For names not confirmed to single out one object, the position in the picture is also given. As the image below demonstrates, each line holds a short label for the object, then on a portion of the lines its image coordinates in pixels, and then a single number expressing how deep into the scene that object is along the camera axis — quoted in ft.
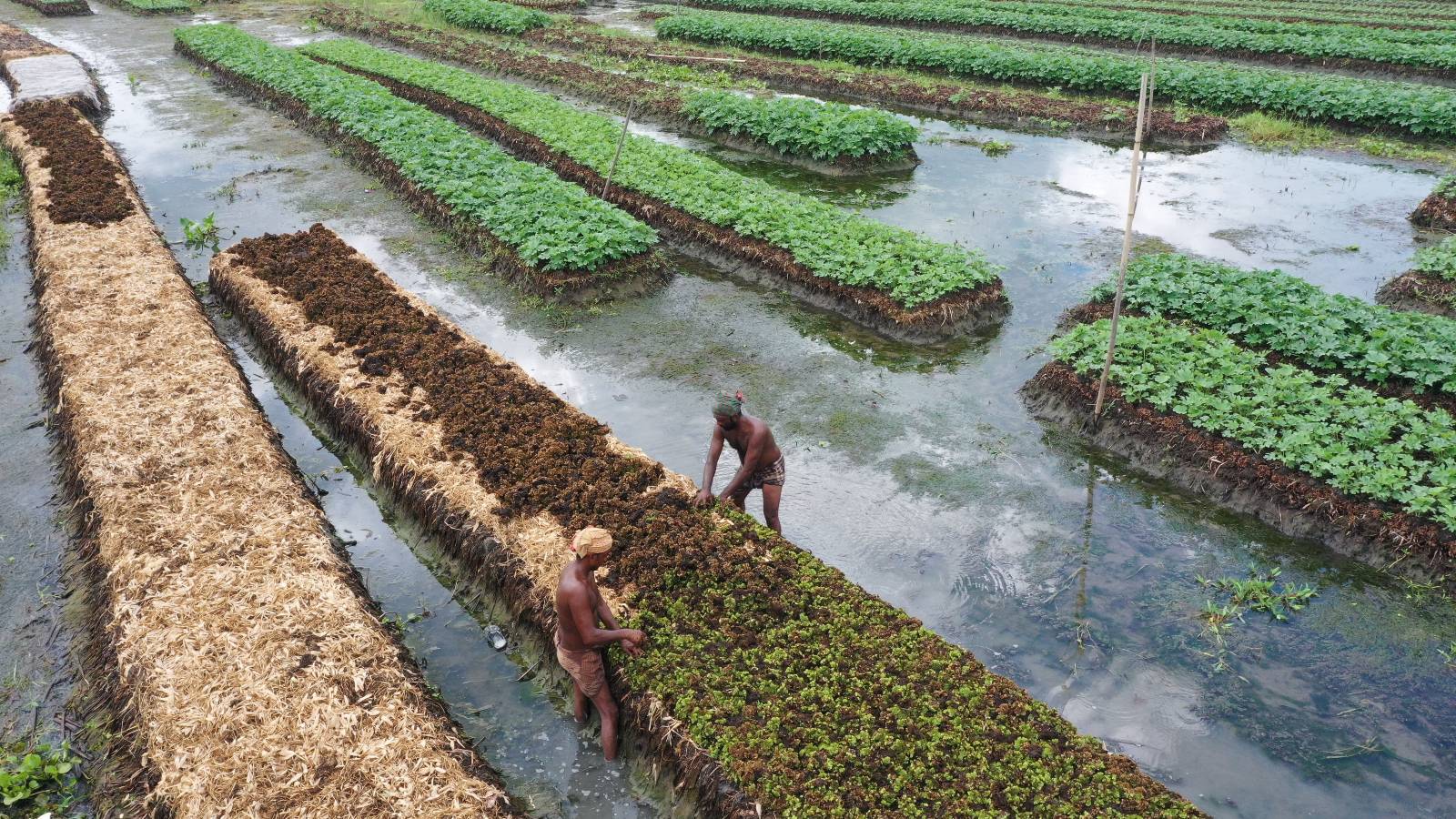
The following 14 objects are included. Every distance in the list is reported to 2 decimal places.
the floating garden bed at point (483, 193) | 47.73
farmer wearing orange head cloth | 20.43
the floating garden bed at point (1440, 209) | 55.01
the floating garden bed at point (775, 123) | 66.39
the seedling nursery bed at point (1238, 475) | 28.07
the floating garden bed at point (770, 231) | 43.88
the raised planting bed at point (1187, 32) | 90.79
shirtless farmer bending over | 26.21
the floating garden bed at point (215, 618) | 20.04
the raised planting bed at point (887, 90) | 75.77
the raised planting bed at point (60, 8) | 140.77
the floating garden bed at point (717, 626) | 19.21
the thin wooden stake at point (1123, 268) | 32.65
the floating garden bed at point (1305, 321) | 35.96
